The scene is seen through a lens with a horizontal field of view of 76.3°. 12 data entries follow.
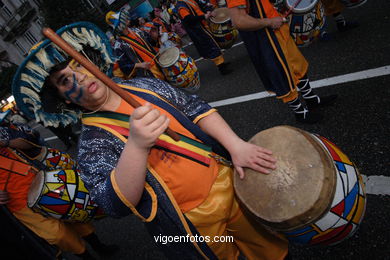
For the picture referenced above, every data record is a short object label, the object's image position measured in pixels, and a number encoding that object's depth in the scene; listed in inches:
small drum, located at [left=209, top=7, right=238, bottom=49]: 172.6
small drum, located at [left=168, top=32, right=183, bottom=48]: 242.0
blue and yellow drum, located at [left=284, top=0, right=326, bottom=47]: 88.1
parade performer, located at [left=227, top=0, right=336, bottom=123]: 83.4
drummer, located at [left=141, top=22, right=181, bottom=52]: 195.0
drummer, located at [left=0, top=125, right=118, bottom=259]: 86.6
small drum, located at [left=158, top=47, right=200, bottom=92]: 144.6
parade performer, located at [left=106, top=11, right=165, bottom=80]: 151.1
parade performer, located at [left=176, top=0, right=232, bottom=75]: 190.2
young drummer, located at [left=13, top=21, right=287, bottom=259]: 40.2
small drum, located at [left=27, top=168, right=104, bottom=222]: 81.4
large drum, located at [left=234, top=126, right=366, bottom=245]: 43.5
